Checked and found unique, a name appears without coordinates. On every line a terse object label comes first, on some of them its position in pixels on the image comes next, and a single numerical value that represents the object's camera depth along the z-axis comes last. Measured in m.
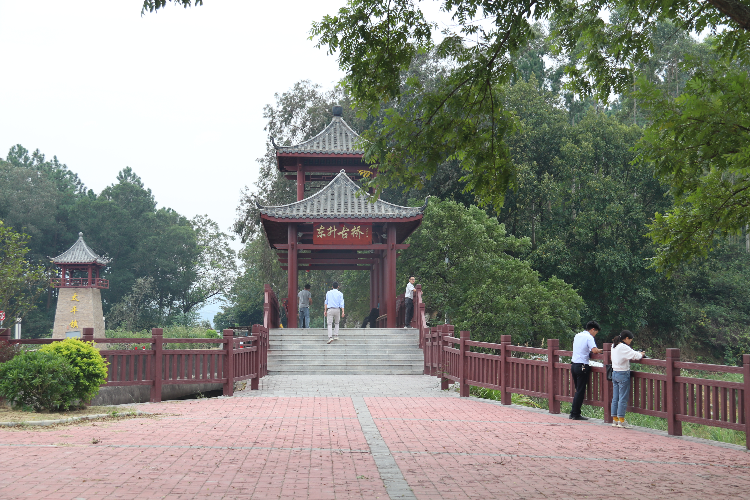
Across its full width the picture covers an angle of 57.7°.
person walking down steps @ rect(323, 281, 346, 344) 19.02
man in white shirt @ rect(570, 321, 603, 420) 10.41
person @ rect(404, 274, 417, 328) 20.89
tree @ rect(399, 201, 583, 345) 25.34
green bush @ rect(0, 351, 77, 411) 9.98
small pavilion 44.62
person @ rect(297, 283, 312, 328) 22.69
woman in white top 9.79
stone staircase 18.03
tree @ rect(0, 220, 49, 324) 29.44
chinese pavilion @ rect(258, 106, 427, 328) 21.83
